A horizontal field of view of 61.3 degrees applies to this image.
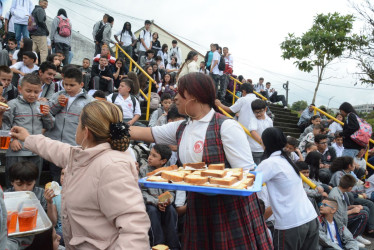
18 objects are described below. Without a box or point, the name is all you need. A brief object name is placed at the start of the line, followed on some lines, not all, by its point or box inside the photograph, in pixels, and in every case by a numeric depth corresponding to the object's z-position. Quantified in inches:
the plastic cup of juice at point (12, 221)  74.5
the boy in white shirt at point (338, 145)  306.7
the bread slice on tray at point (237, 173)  74.2
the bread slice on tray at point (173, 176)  72.7
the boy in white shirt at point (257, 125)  249.3
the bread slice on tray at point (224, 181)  68.6
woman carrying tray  85.0
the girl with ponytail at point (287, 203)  120.3
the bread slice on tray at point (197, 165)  82.7
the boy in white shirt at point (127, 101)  255.0
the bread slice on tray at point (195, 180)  70.7
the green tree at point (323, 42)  576.7
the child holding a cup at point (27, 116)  161.8
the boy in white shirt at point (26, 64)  261.0
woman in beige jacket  61.1
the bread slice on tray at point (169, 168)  86.0
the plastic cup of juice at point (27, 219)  75.2
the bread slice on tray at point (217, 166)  80.1
